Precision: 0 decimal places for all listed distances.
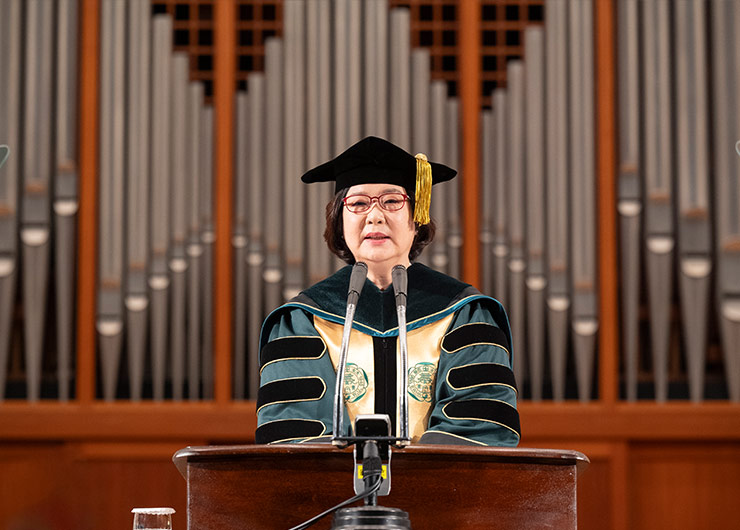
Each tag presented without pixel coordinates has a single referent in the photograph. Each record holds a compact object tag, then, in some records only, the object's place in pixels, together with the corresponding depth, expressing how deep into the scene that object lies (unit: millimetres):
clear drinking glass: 5348
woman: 6410
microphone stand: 4348
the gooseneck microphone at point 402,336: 5016
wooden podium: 4770
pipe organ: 11242
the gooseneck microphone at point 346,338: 4918
